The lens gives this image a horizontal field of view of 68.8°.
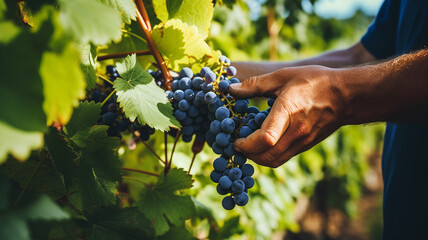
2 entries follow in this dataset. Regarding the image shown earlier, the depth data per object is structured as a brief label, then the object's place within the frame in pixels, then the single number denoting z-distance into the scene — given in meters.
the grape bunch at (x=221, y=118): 0.81
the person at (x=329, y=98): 0.84
